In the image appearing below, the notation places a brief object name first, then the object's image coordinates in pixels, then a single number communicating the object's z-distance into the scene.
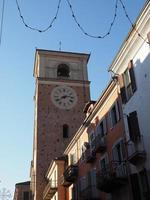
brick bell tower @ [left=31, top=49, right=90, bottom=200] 25.79
